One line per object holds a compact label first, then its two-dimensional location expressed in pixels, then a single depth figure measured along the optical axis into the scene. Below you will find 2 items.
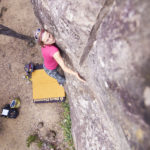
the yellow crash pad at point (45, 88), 6.89
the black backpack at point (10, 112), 6.95
